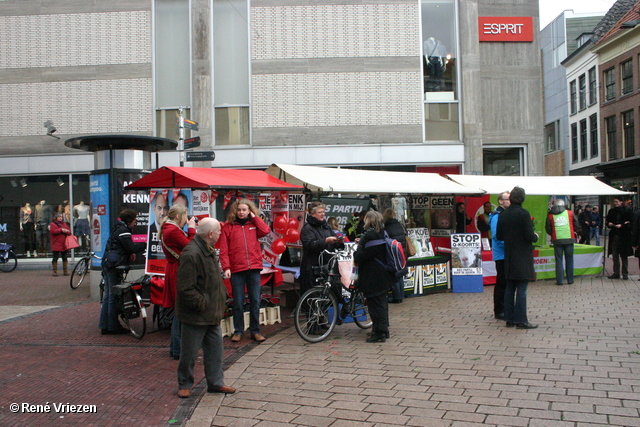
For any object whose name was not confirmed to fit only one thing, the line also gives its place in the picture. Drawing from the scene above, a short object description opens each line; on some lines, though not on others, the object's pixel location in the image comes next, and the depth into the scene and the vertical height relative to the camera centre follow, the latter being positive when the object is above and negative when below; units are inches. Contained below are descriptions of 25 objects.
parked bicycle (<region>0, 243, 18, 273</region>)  668.9 -34.3
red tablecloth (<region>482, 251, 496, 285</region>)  470.0 -42.0
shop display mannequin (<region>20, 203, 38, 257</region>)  724.7 +2.2
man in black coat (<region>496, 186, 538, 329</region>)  299.1 -21.1
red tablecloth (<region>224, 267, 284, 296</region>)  331.6 -31.1
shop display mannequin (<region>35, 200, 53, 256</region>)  717.3 +5.4
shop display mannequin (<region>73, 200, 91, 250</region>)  704.0 +4.2
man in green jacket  194.5 -28.2
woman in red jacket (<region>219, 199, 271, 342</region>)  277.7 -15.7
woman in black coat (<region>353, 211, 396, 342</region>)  277.6 -27.2
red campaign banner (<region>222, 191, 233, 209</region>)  373.1 +17.8
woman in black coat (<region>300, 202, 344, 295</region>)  304.5 -10.3
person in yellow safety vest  469.7 -18.5
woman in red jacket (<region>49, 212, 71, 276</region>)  590.9 -6.1
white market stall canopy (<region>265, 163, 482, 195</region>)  374.6 +28.0
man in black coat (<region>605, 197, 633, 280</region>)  495.2 -17.4
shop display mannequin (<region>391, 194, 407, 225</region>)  490.9 +12.0
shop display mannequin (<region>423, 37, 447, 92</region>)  690.8 +183.5
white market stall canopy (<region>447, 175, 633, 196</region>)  503.5 +27.9
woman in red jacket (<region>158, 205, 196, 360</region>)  241.3 -9.7
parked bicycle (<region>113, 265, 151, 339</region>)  298.7 -38.1
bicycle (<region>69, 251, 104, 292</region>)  504.1 -39.9
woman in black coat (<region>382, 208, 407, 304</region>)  367.6 -9.1
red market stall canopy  315.9 +25.6
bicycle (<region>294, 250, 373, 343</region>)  282.4 -41.7
